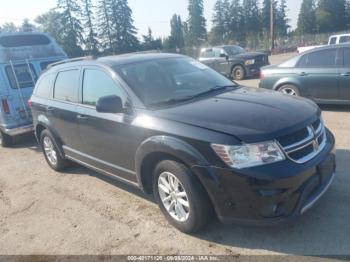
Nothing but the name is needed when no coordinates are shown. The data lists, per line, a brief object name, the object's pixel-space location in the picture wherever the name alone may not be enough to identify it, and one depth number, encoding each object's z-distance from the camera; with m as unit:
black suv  3.13
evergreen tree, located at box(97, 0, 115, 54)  66.00
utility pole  37.04
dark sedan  7.62
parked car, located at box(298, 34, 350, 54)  15.72
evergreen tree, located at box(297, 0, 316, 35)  89.19
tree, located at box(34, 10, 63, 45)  61.22
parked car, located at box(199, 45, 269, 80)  15.82
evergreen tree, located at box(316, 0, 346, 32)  86.44
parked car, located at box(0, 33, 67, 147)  7.93
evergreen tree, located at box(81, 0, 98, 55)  64.38
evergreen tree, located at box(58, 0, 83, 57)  60.05
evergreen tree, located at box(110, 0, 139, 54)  65.38
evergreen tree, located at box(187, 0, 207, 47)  90.38
